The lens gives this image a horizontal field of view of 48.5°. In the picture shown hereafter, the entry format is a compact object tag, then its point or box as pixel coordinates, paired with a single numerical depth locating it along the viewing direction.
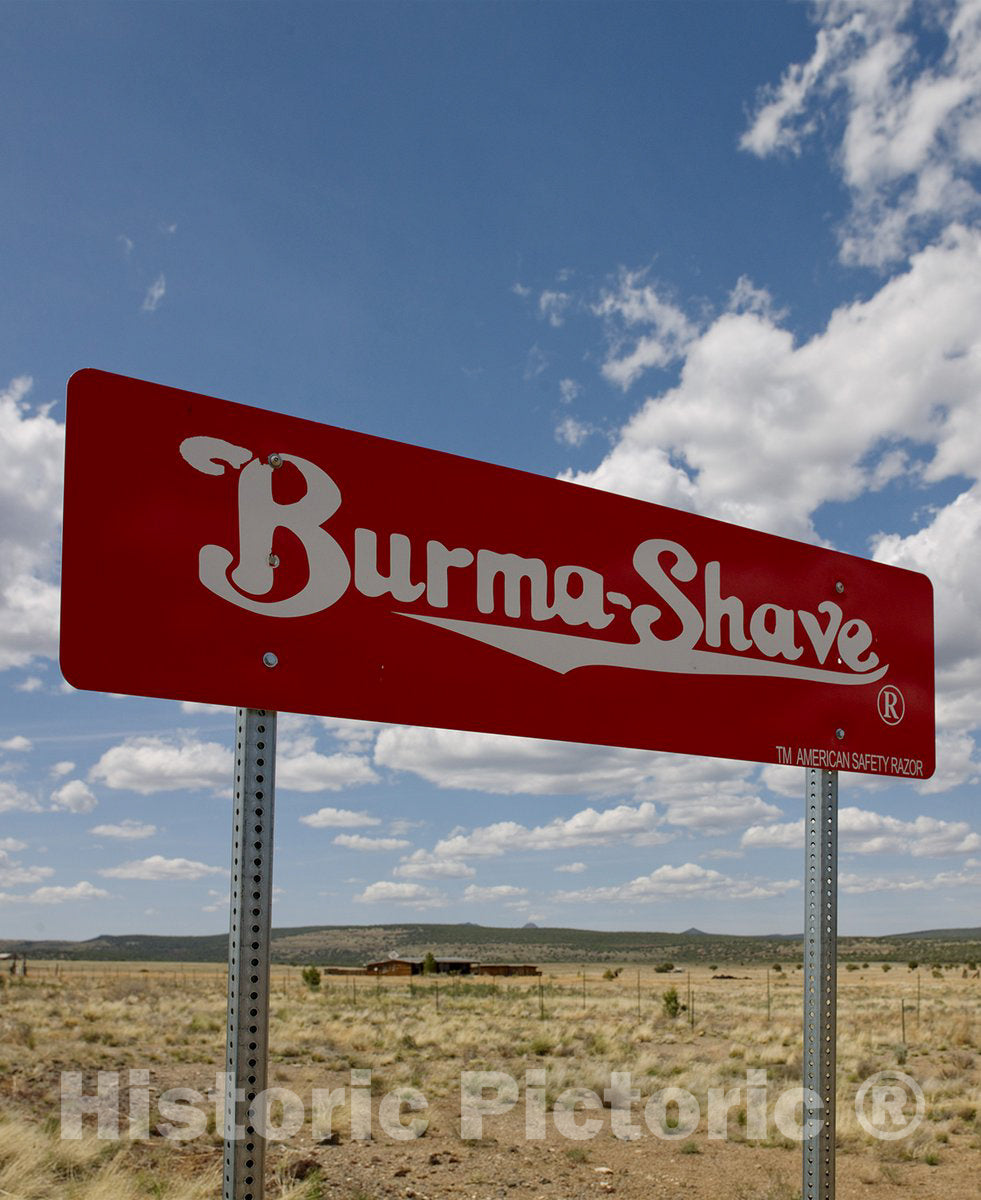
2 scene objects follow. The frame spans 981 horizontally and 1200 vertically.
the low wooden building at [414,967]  58.38
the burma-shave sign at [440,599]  3.08
